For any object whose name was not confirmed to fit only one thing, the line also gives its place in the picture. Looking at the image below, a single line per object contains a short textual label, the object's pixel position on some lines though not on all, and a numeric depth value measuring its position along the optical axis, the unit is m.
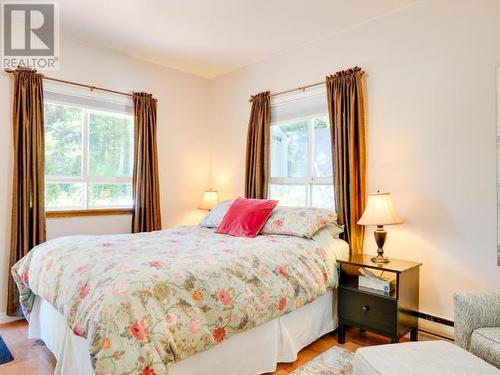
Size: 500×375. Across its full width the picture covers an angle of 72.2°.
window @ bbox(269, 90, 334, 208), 3.31
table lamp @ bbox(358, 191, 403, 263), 2.53
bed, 1.44
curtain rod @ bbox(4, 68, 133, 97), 2.92
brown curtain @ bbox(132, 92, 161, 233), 3.62
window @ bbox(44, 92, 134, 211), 3.24
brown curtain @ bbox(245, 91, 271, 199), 3.67
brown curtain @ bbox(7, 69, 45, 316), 2.90
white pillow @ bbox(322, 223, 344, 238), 2.85
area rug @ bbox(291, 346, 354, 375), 2.09
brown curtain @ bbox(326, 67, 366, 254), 2.89
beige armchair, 1.66
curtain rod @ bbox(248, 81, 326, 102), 3.27
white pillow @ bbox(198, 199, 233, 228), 3.22
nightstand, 2.28
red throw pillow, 2.86
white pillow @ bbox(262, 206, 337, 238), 2.71
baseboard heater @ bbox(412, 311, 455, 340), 2.48
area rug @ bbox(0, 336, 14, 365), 2.24
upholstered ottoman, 1.39
